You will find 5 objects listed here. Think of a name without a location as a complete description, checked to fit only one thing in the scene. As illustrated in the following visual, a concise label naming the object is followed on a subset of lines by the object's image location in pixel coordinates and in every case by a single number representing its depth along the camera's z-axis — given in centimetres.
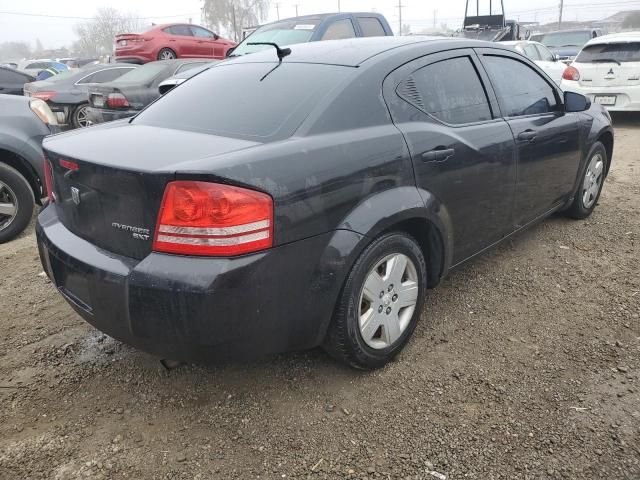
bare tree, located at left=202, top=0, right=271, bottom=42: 6738
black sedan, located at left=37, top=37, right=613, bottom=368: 195
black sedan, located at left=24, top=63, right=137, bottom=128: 966
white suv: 866
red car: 1438
